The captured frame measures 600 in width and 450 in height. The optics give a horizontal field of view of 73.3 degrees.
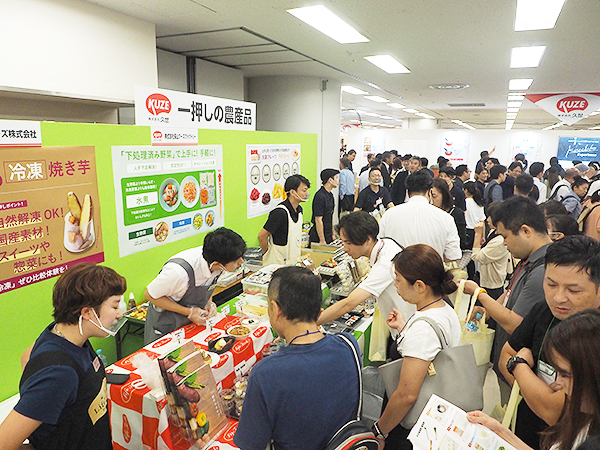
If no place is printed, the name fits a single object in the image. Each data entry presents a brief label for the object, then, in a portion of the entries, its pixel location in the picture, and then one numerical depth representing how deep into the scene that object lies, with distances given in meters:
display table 2.04
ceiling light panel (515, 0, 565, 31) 3.50
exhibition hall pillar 7.96
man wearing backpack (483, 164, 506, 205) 6.86
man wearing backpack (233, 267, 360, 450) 1.51
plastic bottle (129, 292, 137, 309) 3.78
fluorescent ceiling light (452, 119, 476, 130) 19.27
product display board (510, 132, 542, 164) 13.94
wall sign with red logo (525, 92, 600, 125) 8.41
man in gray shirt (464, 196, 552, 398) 2.24
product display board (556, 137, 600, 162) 13.34
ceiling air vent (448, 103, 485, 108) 11.62
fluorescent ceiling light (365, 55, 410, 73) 5.86
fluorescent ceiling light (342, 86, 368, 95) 9.23
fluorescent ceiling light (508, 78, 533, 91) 7.29
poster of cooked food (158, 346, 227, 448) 1.90
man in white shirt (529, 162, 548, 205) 7.56
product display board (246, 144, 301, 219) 5.56
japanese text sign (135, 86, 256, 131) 3.71
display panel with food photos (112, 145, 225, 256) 3.63
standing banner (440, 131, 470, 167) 14.68
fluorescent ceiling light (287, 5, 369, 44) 3.87
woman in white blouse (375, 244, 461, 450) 1.87
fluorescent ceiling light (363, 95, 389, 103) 10.58
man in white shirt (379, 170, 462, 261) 3.65
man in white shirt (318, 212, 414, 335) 2.63
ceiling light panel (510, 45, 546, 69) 5.05
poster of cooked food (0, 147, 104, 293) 2.69
